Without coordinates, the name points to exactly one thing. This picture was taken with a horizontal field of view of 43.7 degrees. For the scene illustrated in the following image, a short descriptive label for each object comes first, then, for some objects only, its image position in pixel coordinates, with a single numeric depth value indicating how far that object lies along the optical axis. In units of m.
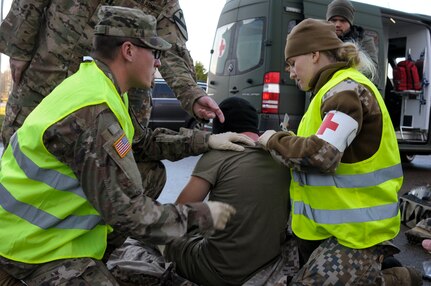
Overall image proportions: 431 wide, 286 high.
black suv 11.80
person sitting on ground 2.59
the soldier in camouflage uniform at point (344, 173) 2.24
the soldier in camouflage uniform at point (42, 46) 2.77
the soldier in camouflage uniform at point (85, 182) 1.77
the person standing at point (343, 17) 4.89
